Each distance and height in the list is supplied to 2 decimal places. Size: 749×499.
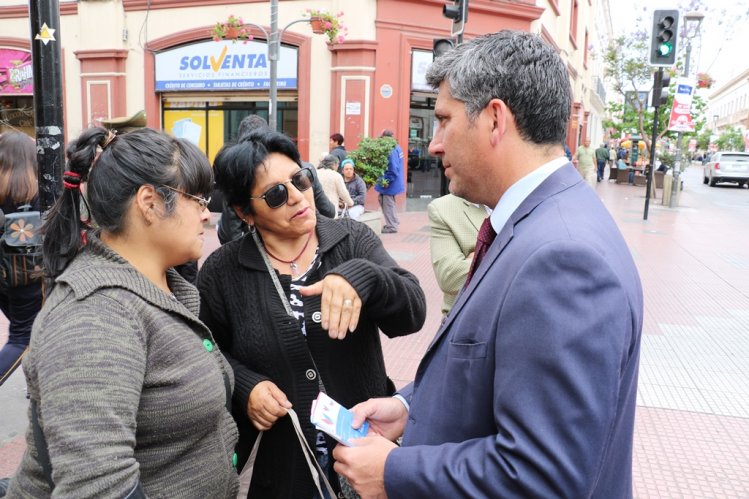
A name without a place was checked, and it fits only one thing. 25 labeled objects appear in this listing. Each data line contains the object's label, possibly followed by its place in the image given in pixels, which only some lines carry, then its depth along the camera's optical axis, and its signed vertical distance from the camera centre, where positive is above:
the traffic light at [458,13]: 8.76 +1.87
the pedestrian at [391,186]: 11.91 -0.76
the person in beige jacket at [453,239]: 3.58 -0.53
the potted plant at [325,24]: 12.02 +2.28
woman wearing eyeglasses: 1.38 -0.50
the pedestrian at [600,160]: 30.42 -0.42
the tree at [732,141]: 70.69 +1.57
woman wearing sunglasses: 2.14 -0.58
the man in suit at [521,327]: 1.17 -0.34
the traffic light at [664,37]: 12.74 +2.35
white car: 29.84 -0.63
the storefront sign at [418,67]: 14.76 +1.85
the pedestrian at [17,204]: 3.96 -0.43
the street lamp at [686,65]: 18.03 +2.61
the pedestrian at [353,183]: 10.41 -0.65
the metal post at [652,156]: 14.34 -0.09
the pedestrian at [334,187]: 8.95 -0.60
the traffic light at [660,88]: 14.27 +1.46
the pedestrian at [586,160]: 20.27 -0.29
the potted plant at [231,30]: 12.45 +2.20
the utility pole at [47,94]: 3.07 +0.20
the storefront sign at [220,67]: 15.07 +1.79
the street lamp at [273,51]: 10.75 +1.55
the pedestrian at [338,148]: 10.84 -0.07
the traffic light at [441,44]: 7.77 +1.26
